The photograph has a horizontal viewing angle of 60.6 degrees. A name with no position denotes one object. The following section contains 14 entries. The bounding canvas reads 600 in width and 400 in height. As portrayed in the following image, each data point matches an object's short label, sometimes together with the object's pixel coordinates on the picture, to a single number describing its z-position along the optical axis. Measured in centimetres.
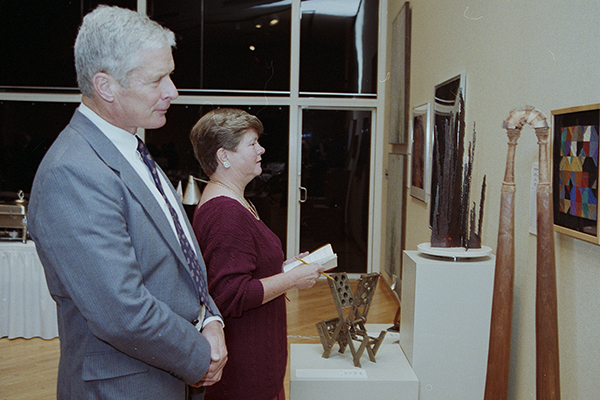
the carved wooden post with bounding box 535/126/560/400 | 149
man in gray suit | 105
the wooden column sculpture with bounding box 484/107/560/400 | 149
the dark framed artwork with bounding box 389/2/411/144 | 502
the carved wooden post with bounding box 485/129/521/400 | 167
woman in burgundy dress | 165
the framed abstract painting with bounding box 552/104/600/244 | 156
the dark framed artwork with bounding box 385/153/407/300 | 513
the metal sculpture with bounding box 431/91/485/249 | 202
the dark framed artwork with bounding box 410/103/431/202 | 412
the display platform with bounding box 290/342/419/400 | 188
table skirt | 405
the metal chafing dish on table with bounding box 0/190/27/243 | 418
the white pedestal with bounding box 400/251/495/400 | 190
